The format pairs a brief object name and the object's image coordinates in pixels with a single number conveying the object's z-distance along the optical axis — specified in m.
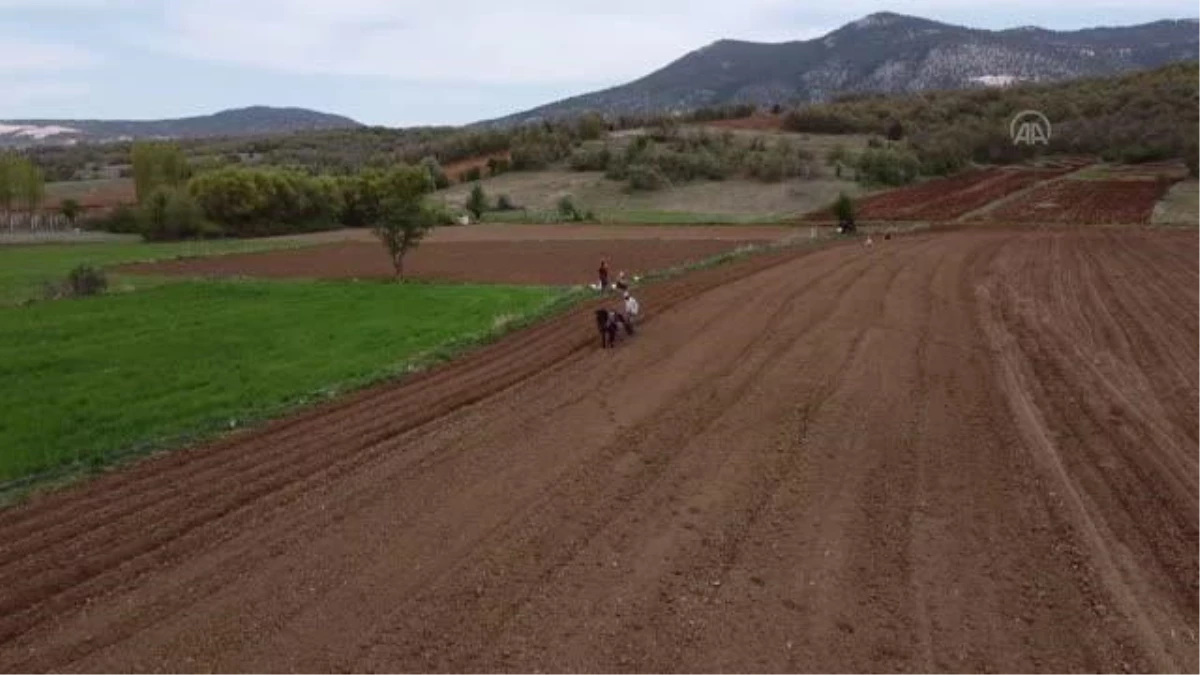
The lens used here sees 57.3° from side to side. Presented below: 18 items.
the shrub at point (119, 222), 88.75
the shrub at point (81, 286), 42.31
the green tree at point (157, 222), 81.62
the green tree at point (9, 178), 101.38
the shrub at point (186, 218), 81.00
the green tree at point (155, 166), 101.25
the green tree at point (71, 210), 98.63
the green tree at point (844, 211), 58.62
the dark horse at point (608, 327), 24.77
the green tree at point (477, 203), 87.75
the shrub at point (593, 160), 106.06
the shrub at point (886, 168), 90.44
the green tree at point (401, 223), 45.17
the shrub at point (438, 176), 109.44
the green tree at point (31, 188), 102.50
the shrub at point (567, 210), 82.26
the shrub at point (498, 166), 111.81
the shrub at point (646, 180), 95.56
